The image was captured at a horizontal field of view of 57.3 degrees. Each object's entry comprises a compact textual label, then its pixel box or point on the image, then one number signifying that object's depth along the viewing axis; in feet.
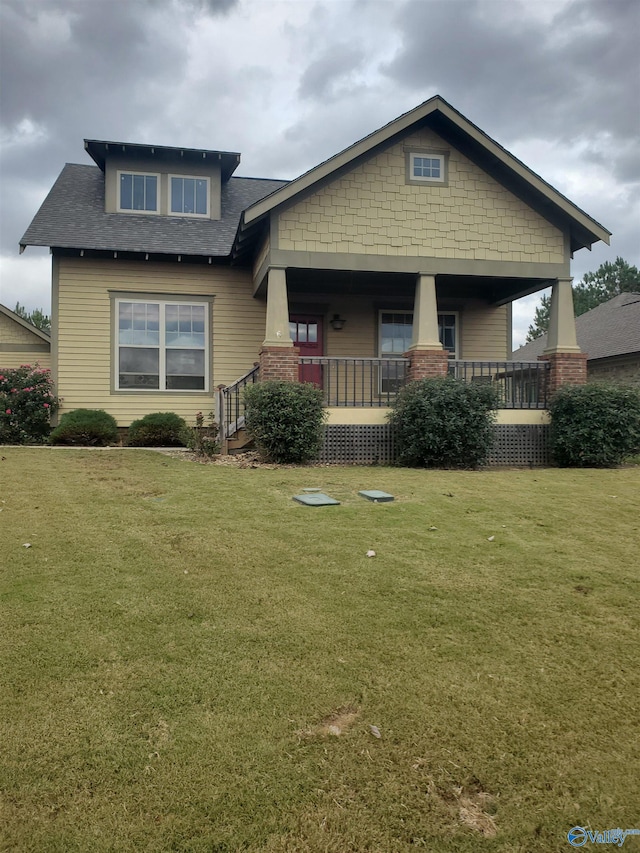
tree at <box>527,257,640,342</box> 158.87
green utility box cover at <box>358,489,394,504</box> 20.94
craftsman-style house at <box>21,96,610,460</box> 36.52
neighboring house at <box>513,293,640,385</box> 70.38
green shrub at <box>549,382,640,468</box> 32.58
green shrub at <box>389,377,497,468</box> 30.86
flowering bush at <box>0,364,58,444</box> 39.86
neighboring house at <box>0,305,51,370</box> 43.73
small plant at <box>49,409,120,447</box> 39.55
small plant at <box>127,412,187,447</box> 40.81
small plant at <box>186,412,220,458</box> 33.47
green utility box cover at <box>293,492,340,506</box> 20.02
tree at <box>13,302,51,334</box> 154.53
